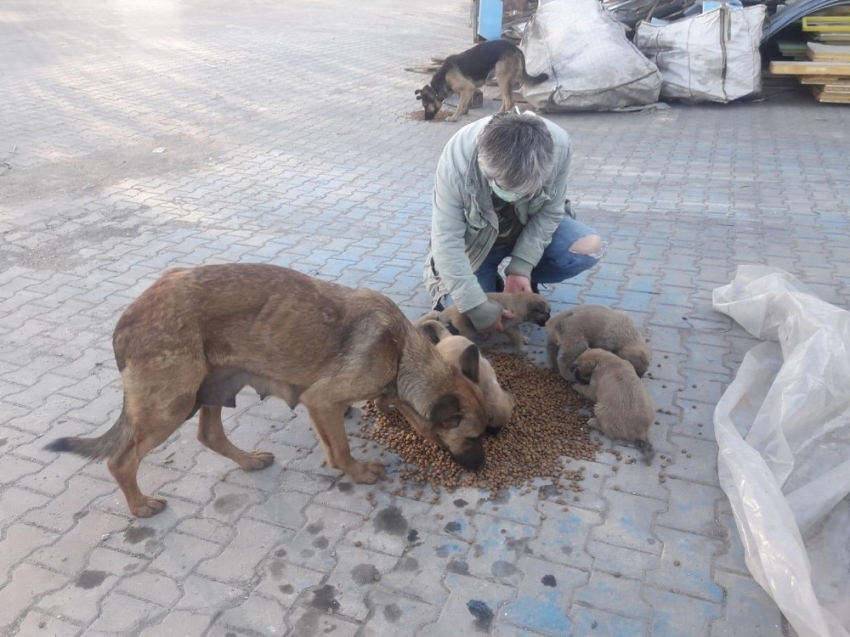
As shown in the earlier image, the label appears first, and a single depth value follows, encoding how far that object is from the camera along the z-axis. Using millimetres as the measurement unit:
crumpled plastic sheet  3066
